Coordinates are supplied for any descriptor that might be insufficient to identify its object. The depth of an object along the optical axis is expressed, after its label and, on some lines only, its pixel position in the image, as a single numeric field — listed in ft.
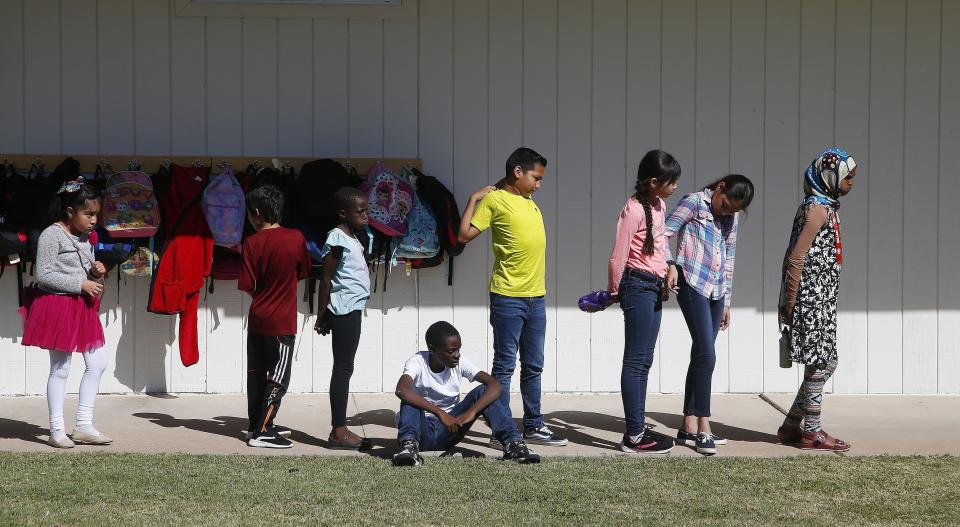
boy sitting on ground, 44.65
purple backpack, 57.00
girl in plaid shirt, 47.91
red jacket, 57.00
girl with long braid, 46.96
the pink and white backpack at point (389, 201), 58.03
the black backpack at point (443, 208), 58.85
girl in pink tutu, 46.55
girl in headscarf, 47.42
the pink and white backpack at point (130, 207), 56.39
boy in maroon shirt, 47.32
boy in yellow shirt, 47.85
